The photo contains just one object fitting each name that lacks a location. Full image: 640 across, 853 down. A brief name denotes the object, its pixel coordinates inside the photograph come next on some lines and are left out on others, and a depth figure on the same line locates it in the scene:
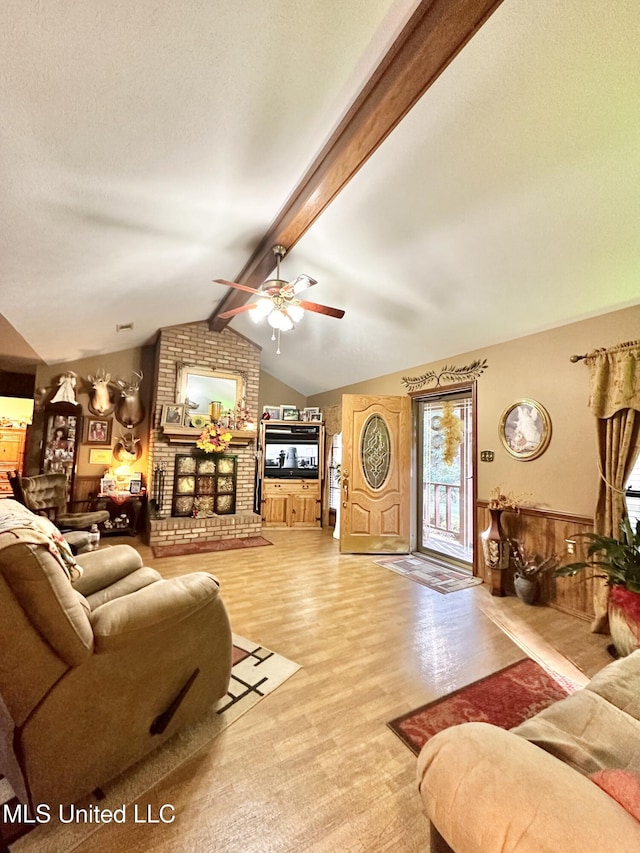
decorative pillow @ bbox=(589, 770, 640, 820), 0.68
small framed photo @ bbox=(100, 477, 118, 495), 5.12
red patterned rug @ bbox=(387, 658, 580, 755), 1.71
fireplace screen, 5.43
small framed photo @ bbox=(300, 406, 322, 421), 6.68
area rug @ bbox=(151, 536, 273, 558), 4.48
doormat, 3.63
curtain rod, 2.71
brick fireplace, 5.07
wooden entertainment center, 6.20
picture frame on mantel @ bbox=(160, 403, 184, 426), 5.23
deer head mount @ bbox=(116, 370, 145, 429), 5.55
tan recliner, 1.13
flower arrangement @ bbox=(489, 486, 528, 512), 3.46
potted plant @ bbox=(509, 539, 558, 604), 3.20
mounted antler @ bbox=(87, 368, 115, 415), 5.36
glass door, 4.90
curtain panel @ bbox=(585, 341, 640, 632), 2.67
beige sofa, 0.62
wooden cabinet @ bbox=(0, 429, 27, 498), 4.86
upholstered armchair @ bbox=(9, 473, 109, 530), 3.70
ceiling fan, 2.96
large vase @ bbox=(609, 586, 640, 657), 2.21
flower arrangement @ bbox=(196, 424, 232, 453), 5.36
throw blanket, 1.17
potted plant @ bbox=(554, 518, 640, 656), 2.24
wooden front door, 4.69
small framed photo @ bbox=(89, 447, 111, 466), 5.43
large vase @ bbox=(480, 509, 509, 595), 3.40
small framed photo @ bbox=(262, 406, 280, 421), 6.59
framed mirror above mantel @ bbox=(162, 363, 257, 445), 5.36
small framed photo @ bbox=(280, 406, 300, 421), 6.59
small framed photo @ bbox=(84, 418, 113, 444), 5.42
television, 6.47
